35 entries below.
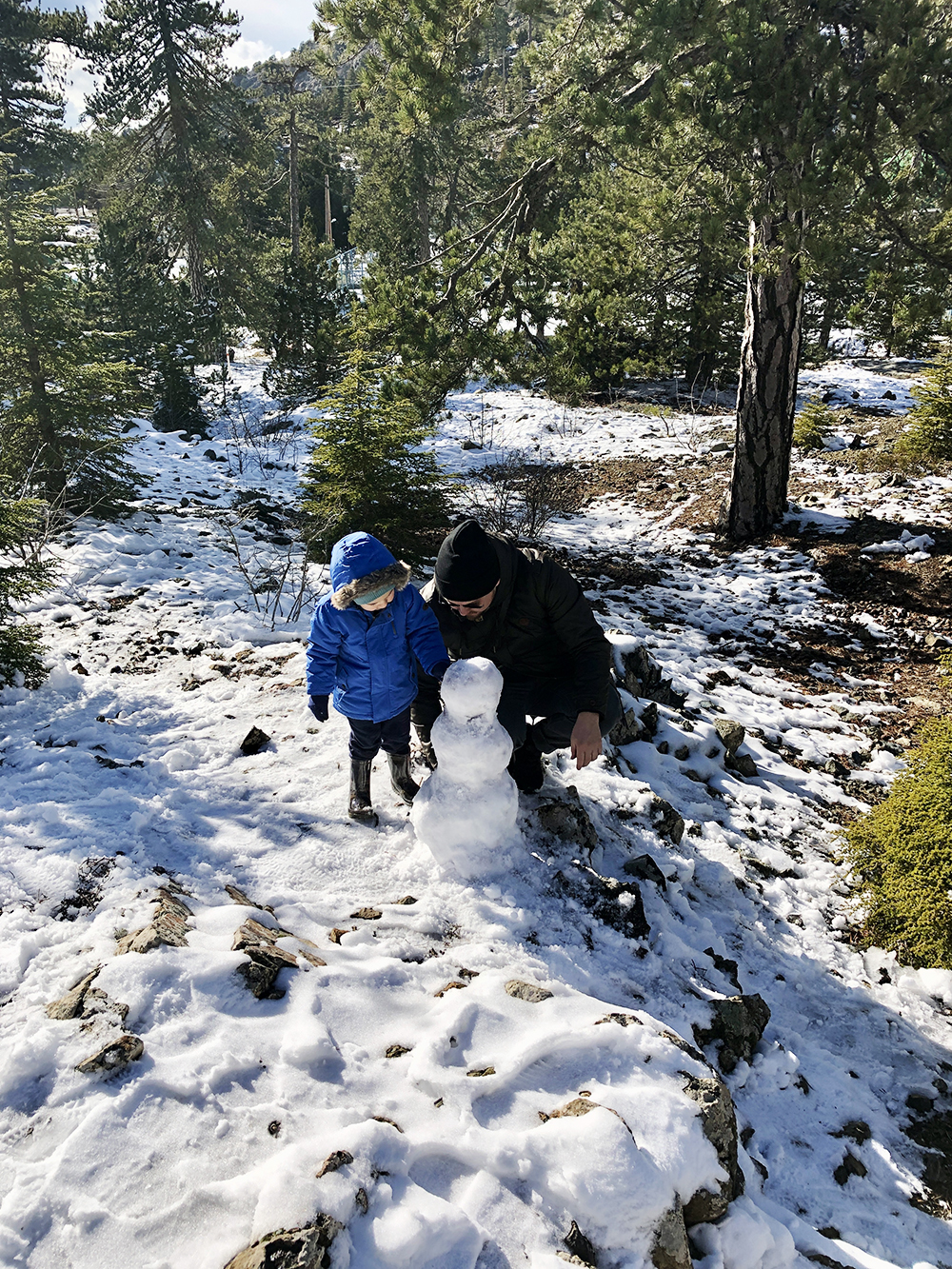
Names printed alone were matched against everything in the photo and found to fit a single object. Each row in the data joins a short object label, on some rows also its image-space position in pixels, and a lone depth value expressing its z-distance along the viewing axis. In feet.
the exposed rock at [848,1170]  7.22
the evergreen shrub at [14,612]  12.48
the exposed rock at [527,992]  7.24
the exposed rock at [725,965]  9.30
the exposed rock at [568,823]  9.96
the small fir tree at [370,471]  17.65
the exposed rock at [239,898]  8.44
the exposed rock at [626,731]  13.48
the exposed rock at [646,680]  15.28
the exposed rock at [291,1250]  4.38
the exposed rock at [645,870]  10.09
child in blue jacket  8.90
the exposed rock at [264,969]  6.70
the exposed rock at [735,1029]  8.04
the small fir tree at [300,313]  45.21
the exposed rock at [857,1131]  7.70
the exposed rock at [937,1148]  7.30
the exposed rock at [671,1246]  5.16
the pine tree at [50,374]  21.47
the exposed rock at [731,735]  14.67
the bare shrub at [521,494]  26.27
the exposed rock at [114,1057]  5.60
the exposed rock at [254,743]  11.80
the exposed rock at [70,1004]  6.13
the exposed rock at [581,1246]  5.04
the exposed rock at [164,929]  6.95
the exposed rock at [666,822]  11.51
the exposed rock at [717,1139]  5.65
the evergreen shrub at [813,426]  32.99
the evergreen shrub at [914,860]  9.36
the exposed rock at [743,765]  14.33
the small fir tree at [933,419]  25.55
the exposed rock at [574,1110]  5.77
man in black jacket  8.70
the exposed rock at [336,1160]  4.99
